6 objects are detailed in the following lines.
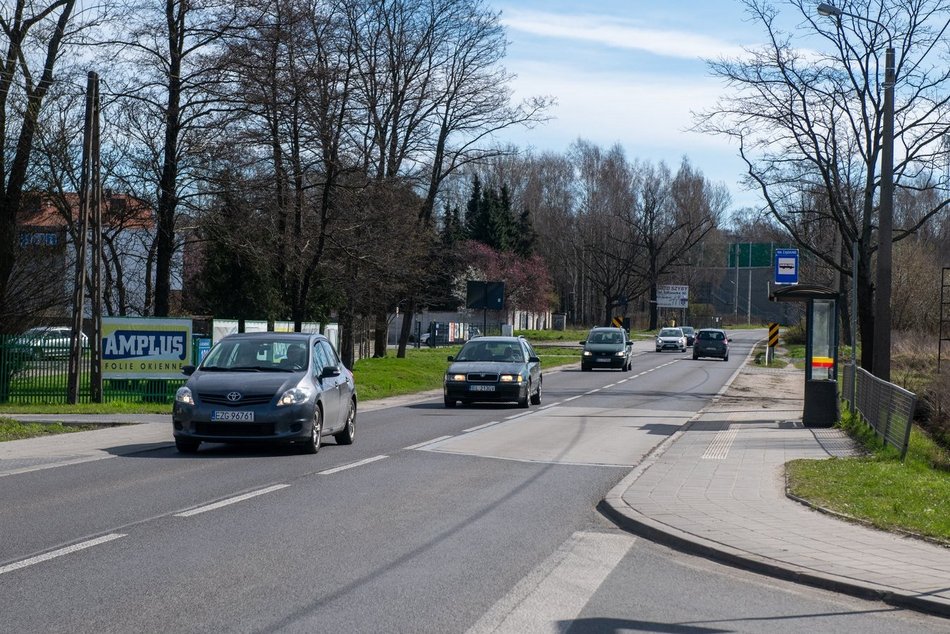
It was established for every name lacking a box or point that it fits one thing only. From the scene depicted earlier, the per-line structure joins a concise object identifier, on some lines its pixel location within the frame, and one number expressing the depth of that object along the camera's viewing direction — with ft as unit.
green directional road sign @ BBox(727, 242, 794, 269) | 318.24
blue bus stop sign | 130.00
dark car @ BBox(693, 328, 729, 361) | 196.65
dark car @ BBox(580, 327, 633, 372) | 152.15
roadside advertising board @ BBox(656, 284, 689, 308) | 363.76
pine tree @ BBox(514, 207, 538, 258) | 318.24
